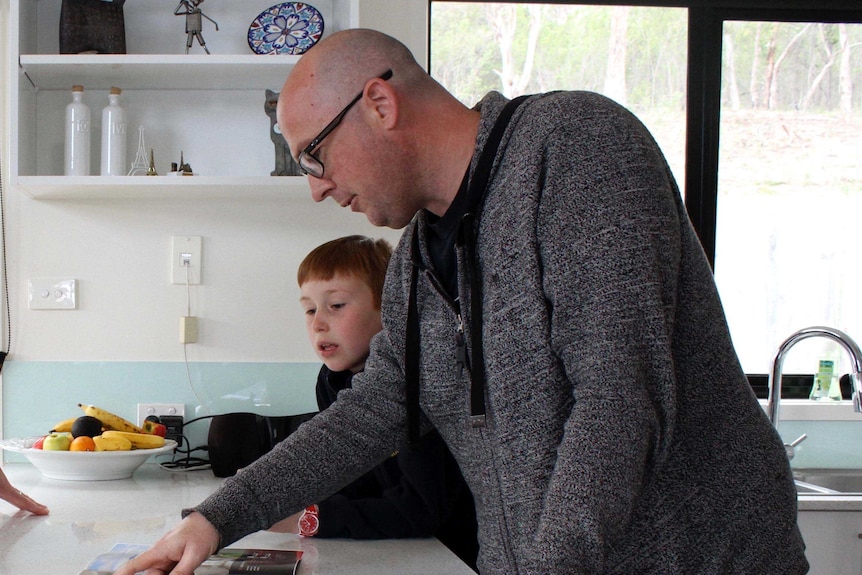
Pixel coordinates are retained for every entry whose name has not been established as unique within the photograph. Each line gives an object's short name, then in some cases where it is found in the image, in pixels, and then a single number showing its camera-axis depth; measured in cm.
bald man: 85
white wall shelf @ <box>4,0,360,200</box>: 209
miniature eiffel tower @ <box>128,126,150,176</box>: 218
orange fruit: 187
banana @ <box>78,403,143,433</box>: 202
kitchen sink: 237
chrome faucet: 203
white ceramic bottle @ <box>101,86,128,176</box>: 210
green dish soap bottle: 249
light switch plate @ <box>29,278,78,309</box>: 223
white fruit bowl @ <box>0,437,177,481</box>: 186
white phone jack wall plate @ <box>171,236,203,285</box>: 225
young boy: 141
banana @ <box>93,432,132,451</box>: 189
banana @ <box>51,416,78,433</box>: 202
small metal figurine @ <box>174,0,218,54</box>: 210
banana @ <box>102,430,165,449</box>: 196
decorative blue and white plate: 205
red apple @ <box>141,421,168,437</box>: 207
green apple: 188
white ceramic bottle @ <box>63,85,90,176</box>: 208
